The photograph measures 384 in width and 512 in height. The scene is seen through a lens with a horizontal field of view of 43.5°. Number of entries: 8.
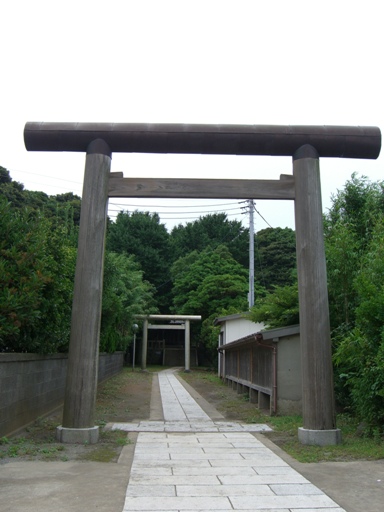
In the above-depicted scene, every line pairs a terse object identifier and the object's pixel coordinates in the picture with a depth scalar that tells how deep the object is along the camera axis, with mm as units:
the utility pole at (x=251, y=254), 23688
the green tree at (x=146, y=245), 42594
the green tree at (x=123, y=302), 17188
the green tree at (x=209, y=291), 31938
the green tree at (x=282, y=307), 12195
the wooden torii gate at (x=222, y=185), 7258
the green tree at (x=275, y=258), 40469
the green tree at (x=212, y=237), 45750
